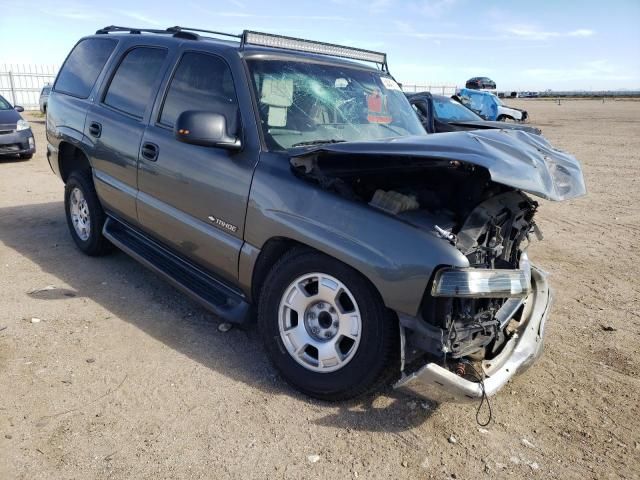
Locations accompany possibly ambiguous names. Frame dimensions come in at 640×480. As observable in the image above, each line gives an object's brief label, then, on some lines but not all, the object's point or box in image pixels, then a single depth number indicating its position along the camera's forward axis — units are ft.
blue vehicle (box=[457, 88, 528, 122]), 61.16
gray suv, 8.46
